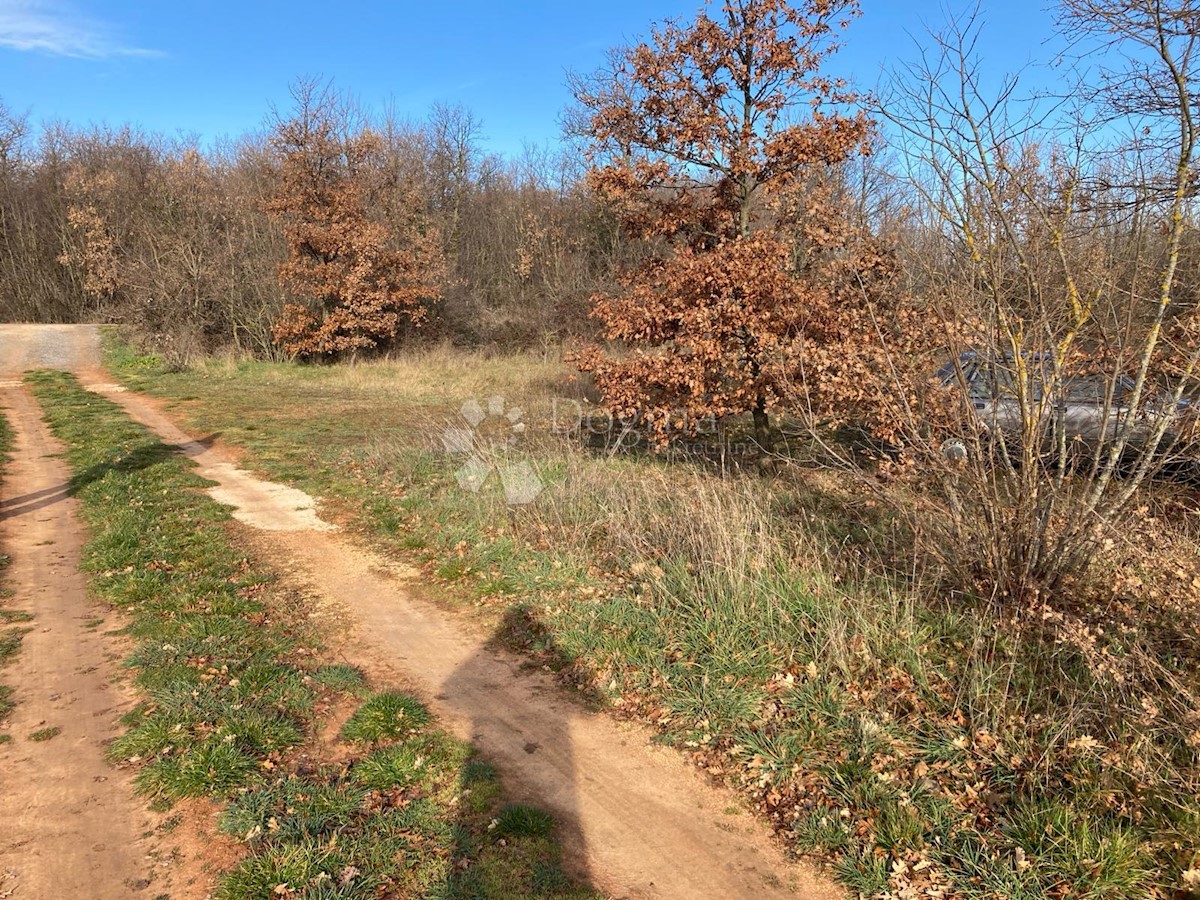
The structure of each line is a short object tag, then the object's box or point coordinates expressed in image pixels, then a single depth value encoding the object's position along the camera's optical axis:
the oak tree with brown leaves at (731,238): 8.53
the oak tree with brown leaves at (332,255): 23.86
